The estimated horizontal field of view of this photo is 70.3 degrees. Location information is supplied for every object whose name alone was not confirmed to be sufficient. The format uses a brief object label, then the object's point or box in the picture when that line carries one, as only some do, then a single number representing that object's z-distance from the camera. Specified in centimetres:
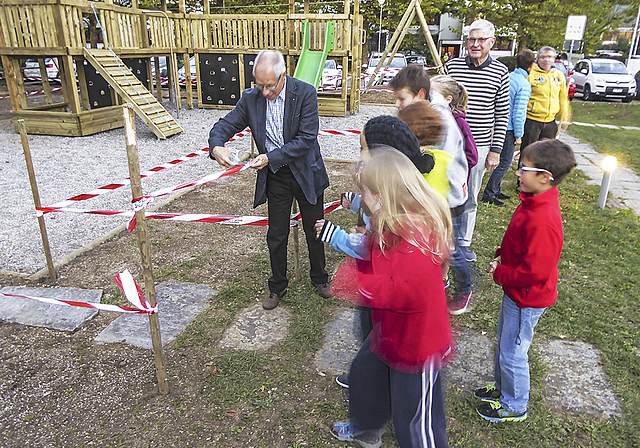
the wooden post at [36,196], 361
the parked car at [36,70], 2391
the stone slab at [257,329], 328
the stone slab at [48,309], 351
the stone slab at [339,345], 304
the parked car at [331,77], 1791
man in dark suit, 328
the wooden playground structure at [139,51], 1001
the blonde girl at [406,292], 177
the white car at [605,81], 1805
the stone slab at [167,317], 335
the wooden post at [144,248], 243
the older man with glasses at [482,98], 404
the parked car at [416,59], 3257
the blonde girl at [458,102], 311
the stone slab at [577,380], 271
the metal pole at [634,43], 3080
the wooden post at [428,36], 1353
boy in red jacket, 221
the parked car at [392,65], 2400
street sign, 1380
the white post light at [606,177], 608
